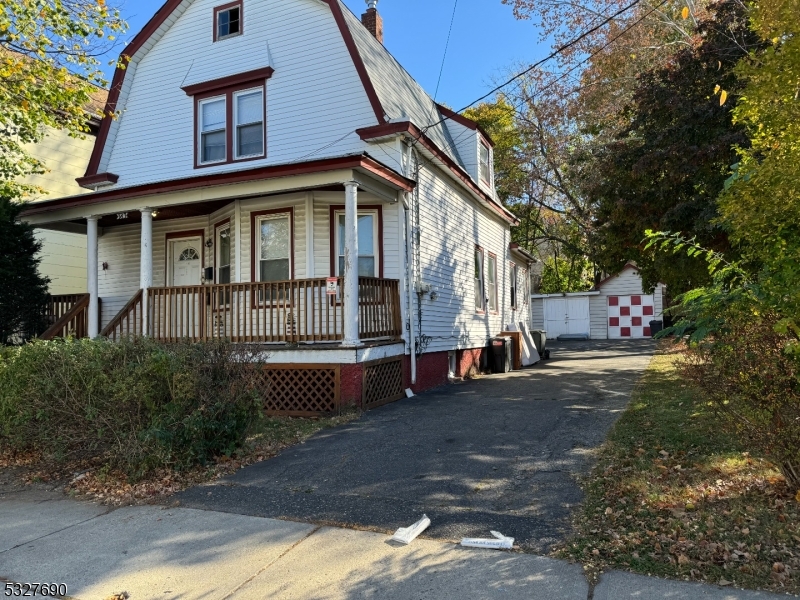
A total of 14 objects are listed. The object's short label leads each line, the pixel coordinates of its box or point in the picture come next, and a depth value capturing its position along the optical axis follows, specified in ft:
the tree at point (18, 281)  35.53
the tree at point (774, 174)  13.67
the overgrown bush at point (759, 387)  13.67
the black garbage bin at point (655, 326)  87.10
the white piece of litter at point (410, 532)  13.46
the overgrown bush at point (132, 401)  19.13
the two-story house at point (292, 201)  31.07
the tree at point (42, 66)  30.73
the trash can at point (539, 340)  63.93
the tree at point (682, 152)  32.40
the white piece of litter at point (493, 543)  12.87
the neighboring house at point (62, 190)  49.47
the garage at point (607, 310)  91.86
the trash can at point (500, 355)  49.19
